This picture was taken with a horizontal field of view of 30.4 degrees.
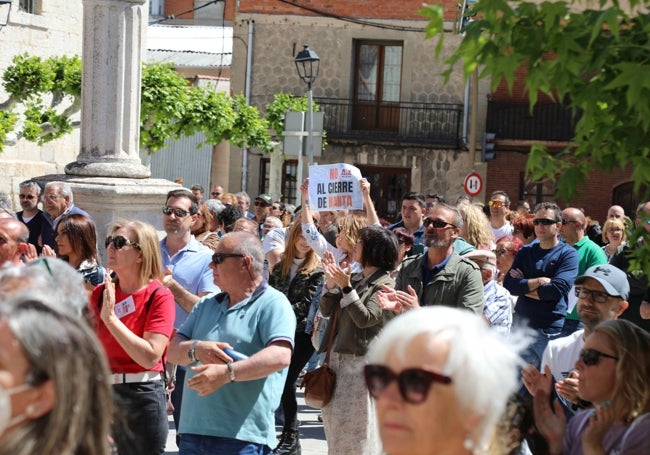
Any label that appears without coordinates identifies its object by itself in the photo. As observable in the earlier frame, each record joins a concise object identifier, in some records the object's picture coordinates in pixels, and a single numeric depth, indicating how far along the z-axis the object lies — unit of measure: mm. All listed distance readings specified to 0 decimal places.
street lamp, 18270
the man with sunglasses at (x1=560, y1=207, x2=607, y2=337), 9867
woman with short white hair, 2887
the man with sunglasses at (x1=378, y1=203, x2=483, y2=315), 7414
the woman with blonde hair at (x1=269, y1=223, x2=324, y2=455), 9289
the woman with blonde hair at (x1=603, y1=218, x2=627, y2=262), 12195
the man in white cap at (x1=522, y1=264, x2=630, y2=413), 6062
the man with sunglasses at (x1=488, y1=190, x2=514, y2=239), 14969
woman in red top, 6074
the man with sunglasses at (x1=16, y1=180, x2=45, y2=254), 10781
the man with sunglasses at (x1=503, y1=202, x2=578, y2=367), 9449
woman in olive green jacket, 7160
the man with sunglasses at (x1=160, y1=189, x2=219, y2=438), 7704
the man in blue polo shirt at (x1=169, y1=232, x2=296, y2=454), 5875
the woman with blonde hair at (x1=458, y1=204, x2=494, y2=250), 10672
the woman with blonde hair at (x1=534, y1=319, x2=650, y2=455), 4336
